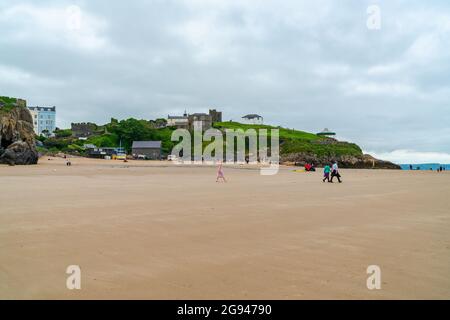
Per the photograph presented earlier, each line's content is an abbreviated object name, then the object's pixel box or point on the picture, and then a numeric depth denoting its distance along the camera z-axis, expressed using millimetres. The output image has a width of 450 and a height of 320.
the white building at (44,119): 125125
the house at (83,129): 124625
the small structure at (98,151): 82062
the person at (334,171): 24277
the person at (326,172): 24725
